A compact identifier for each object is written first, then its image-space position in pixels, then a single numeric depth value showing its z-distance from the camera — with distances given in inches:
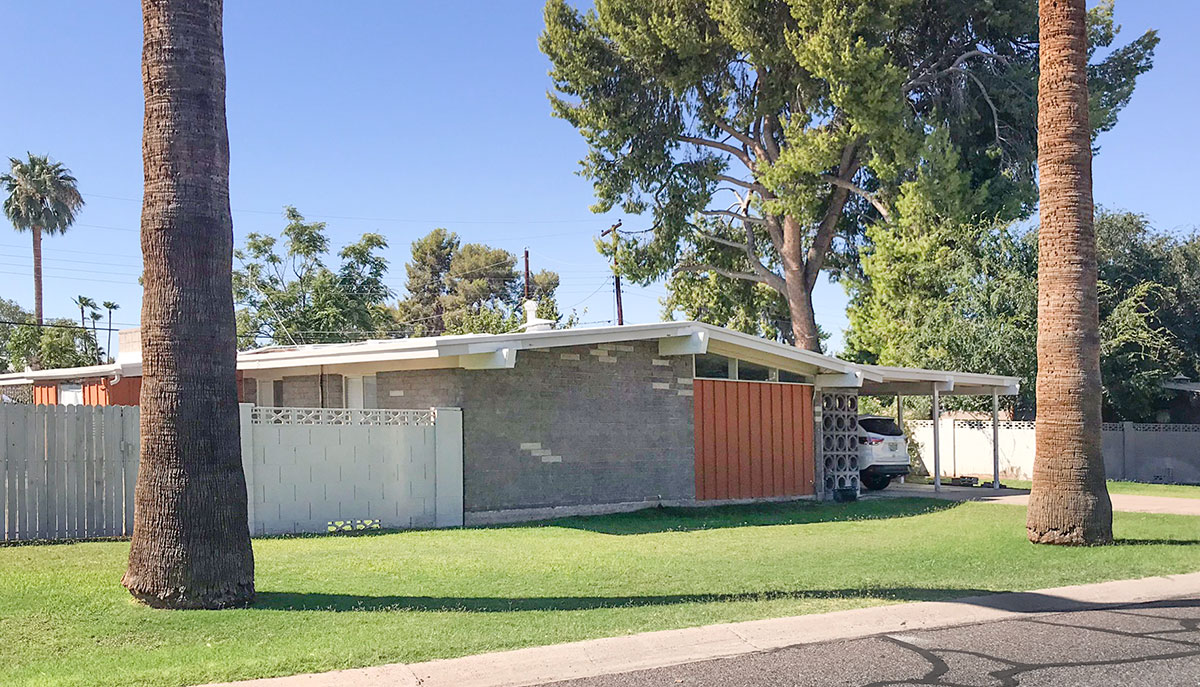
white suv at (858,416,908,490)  922.1
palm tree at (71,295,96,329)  1963.6
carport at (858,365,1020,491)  866.1
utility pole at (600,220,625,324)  1550.2
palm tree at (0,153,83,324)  2012.8
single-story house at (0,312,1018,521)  657.6
